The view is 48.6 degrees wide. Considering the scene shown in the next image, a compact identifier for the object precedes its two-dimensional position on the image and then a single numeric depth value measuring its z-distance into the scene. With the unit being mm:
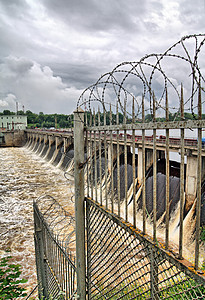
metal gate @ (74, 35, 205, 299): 1659
